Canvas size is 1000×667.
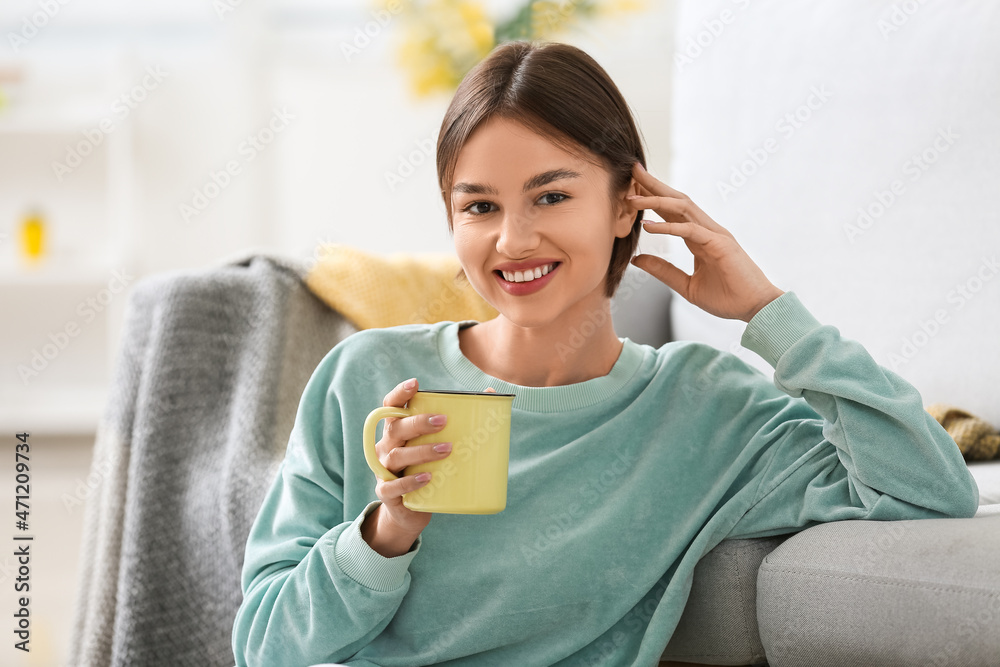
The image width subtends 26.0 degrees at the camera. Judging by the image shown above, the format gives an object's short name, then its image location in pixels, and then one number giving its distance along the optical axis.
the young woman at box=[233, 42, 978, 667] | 1.68
